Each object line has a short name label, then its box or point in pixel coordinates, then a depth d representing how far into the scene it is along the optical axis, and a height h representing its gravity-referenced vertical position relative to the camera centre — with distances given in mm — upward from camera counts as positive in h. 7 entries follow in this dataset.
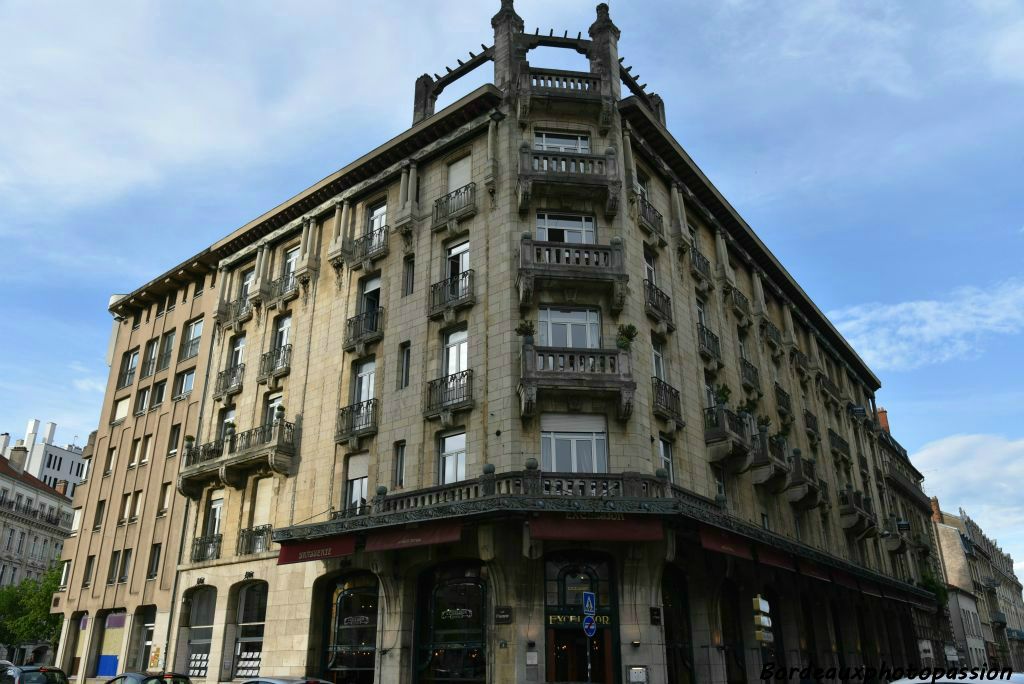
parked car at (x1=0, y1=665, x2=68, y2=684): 18500 -688
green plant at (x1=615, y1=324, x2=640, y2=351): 20547 +7976
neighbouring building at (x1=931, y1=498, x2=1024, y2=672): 61906 +4363
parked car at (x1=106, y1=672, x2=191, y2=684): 17828 -752
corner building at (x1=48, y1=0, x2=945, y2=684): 18797 +6189
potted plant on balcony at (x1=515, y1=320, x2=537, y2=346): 20531 +8032
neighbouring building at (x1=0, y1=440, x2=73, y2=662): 66125 +10442
